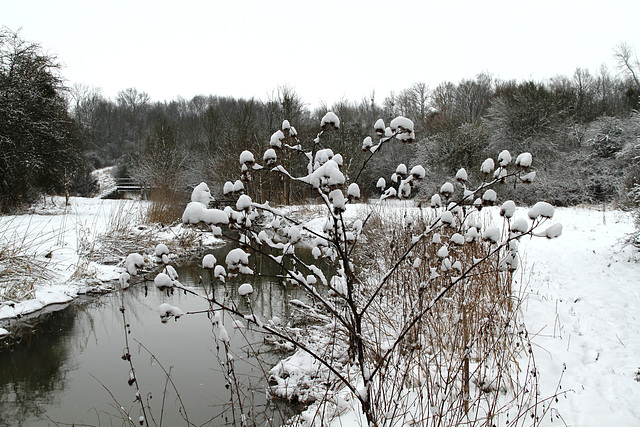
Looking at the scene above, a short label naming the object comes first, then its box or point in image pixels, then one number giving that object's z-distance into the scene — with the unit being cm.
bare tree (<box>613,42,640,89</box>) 2208
